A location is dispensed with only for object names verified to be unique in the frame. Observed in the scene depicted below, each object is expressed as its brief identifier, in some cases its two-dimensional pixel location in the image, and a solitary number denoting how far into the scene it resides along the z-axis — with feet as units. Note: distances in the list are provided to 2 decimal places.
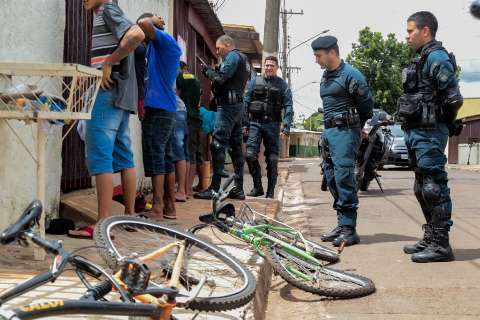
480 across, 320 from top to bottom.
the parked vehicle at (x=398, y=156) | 63.41
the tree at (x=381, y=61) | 152.35
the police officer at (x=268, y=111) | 26.96
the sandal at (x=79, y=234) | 15.14
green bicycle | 12.97
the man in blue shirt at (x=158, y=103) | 17.89
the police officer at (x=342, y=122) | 18.79
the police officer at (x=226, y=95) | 24.21
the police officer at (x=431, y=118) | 16.48
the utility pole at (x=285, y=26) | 133.47
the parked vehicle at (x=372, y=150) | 33.12
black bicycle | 5.89
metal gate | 17.81
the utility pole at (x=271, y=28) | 46.42
